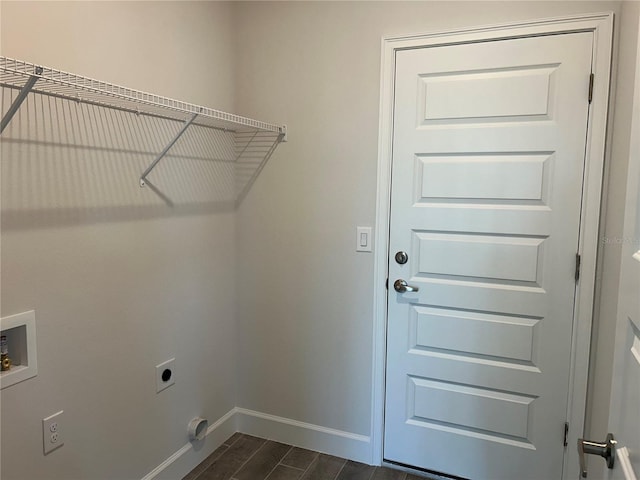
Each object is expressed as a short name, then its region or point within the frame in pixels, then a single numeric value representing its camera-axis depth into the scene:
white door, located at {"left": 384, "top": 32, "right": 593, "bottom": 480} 1.92
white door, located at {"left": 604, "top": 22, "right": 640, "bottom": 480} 0.78
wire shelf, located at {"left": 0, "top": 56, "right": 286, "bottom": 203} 1.29
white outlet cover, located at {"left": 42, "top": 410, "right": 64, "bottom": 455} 1.59
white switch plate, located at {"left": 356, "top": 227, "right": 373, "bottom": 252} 2.27
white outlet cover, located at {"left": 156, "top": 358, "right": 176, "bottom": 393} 2.08
